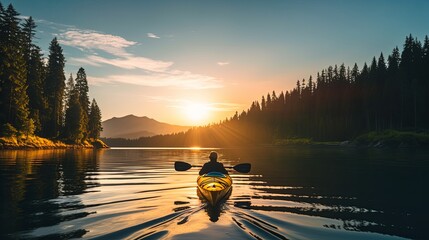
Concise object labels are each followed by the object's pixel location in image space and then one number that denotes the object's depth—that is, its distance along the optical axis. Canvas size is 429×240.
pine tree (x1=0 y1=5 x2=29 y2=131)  54.42
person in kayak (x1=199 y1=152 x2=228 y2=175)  14.64
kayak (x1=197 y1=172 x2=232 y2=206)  11.11
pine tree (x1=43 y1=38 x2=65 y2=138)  74.06
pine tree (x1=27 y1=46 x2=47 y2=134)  66.44
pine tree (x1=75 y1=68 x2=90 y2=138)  91.81
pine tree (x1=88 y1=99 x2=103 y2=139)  98.21
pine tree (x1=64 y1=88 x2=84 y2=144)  78.56
